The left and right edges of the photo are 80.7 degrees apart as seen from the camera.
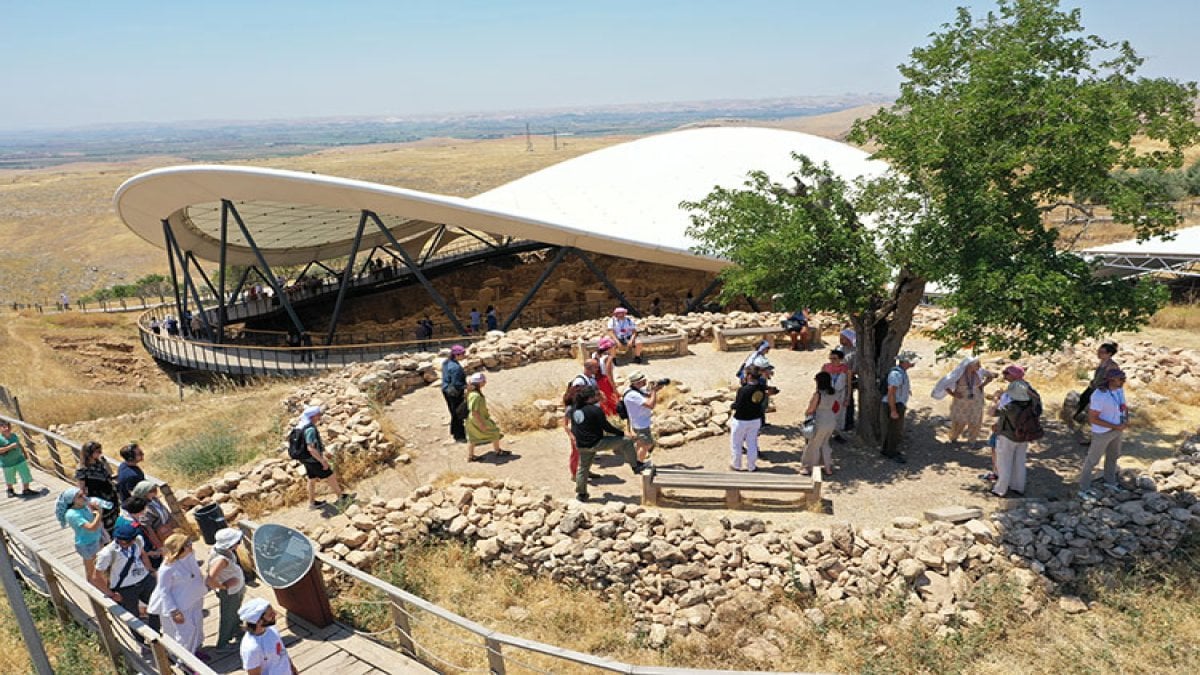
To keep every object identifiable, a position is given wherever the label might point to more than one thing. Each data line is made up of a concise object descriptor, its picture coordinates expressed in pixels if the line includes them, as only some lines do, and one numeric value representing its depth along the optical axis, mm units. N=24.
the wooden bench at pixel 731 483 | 8703
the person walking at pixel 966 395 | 10188
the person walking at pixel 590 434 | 8633
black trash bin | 8148
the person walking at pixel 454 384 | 11219
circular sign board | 6613
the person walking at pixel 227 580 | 6234
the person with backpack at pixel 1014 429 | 8453
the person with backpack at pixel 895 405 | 9806
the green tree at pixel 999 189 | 7867
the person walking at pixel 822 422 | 9132
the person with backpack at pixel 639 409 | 9445
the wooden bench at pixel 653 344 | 15320
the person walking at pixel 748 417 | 9195
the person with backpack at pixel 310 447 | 8867
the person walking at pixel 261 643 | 5207
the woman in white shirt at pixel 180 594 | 5938
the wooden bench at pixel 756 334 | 15781
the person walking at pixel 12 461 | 9734
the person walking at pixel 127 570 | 6504
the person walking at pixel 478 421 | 10406
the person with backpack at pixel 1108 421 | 8258
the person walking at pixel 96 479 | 7996
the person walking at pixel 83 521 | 7234
